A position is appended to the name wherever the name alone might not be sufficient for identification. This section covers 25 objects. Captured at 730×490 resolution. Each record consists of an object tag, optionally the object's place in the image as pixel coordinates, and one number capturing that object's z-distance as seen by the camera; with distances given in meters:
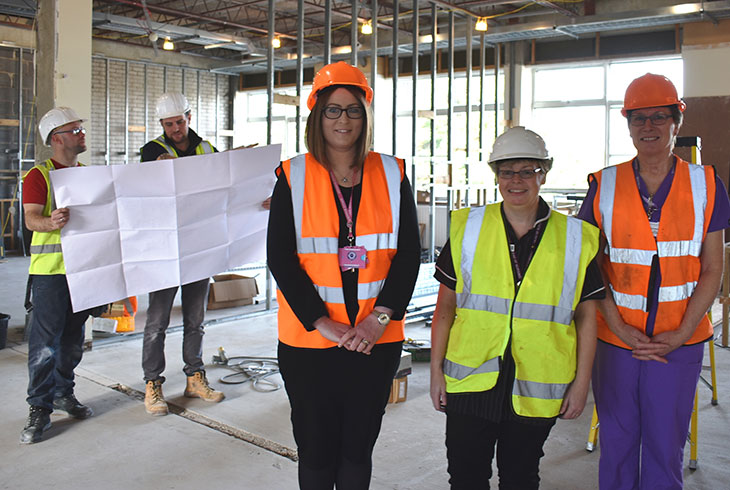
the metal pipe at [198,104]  17.23
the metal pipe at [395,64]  8.71
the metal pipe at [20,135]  12.88
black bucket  5.68
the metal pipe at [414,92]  8.98
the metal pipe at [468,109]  10.31
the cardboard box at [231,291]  7.45
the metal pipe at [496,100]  11.48
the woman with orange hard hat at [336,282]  2.17
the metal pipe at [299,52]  7.36
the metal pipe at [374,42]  8.55
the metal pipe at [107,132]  15.16
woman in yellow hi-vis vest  2.07
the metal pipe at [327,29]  7.54
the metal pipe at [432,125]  9.49
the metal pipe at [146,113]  15.95
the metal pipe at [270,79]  7.21
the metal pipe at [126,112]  15.57
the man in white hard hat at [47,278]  3.62
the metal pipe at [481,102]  10.87
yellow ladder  3.38
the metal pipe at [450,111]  9.97
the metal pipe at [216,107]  17.37
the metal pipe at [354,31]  8.02
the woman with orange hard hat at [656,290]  2.36
